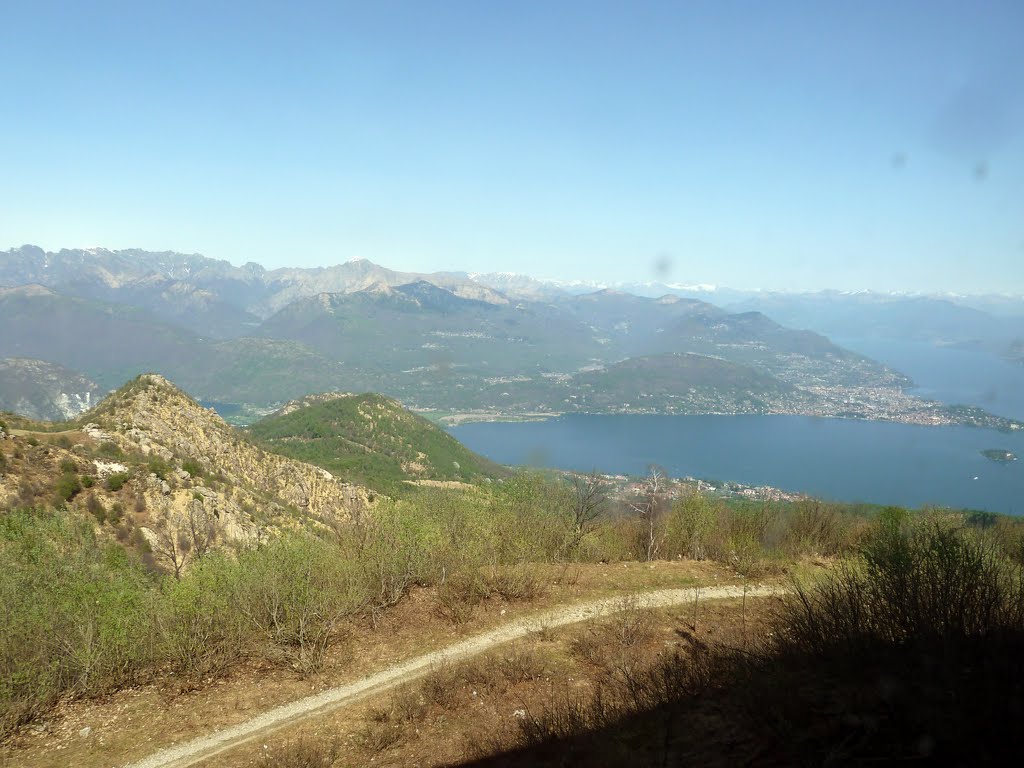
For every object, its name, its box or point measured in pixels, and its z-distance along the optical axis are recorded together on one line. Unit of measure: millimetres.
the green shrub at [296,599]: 15023
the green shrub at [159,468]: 43156
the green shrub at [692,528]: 26953
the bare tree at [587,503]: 28117
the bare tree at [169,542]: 34969
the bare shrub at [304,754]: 9805
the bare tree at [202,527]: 35281
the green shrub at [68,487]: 35300
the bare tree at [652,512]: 27594
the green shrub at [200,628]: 13922
